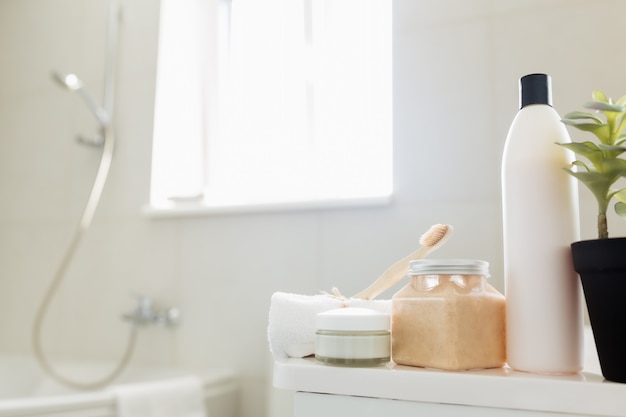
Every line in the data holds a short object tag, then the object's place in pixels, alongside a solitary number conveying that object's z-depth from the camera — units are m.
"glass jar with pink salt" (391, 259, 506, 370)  0.47
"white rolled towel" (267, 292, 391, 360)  0.56
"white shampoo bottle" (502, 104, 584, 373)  0.47
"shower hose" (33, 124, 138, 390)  1.53
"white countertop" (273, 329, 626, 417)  0.40
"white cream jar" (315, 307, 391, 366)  0.49
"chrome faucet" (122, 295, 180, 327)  1.54
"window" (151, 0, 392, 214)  1.54
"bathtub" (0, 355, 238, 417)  1.01
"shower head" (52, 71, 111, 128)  1.63
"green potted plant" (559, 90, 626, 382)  0.42
